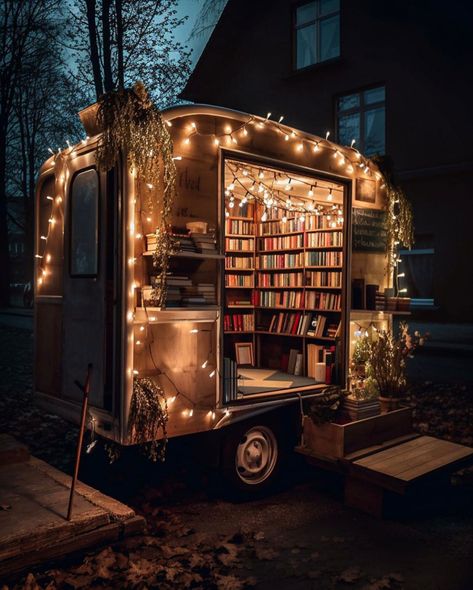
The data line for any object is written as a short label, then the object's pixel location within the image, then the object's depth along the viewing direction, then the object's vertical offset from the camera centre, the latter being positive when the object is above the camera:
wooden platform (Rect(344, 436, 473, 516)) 4.82 -1.66
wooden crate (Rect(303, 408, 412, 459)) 5.38 -1.51
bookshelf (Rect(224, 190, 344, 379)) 8.05 -0.08
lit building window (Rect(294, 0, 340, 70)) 18.06 +8.12
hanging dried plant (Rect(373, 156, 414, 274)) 7.39 +0.88
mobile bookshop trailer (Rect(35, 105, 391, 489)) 4.64 +0.00
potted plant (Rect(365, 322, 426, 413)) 6.33 -0.97
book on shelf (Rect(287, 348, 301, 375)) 8.41 -1.18
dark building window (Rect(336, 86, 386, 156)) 17.47 +5.11
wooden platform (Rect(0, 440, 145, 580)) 3.66 -1.70
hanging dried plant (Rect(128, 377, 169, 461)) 4.48 -1.06
